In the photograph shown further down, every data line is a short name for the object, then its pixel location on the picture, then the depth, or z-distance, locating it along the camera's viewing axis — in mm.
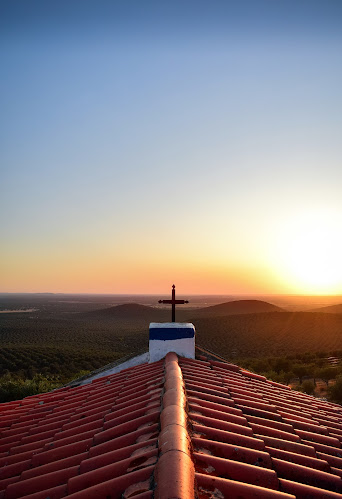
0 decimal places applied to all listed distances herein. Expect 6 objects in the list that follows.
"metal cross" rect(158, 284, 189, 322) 5887
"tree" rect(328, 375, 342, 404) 18578
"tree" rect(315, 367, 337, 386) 24578
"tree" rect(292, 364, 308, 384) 25469
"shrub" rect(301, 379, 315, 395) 20523
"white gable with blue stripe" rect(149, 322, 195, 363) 5297
